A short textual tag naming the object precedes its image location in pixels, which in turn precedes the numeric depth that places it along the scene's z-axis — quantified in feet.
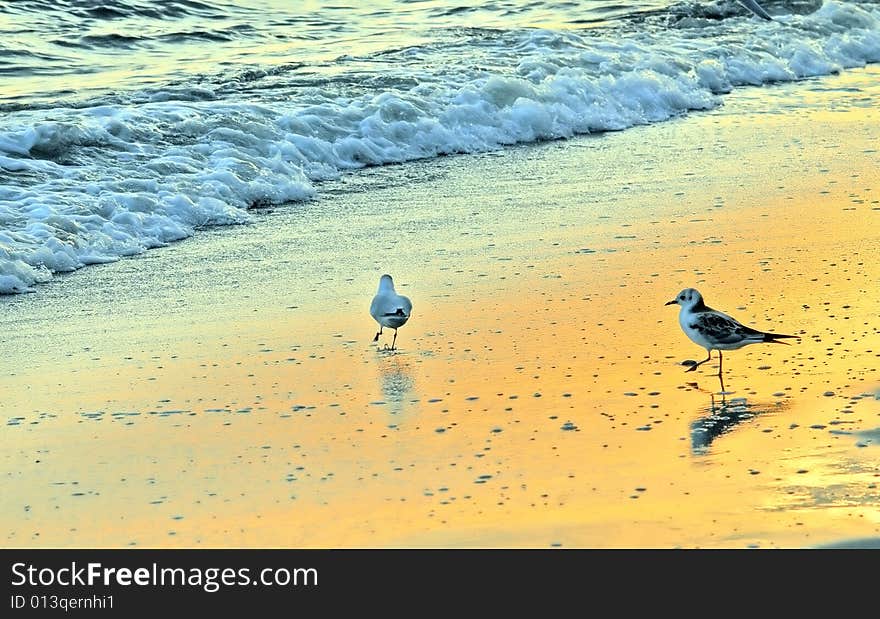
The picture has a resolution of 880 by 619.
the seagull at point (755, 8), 133.98
